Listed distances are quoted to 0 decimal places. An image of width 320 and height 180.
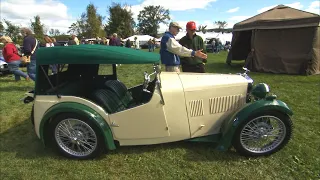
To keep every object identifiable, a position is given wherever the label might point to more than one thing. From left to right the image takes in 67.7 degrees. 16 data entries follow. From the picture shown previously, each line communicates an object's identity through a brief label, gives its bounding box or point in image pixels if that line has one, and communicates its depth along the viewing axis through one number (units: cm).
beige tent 888
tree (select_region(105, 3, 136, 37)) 5275
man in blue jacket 374
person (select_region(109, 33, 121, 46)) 1371
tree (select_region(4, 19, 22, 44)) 4346
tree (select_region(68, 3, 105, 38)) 4412
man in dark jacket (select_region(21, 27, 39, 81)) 701
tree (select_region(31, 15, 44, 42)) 3844
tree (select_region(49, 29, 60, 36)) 5884
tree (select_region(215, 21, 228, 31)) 9381
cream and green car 294
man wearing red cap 485
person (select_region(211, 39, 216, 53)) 2381
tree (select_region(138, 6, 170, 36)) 7906
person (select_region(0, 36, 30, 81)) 736
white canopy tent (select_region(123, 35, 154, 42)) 4131
